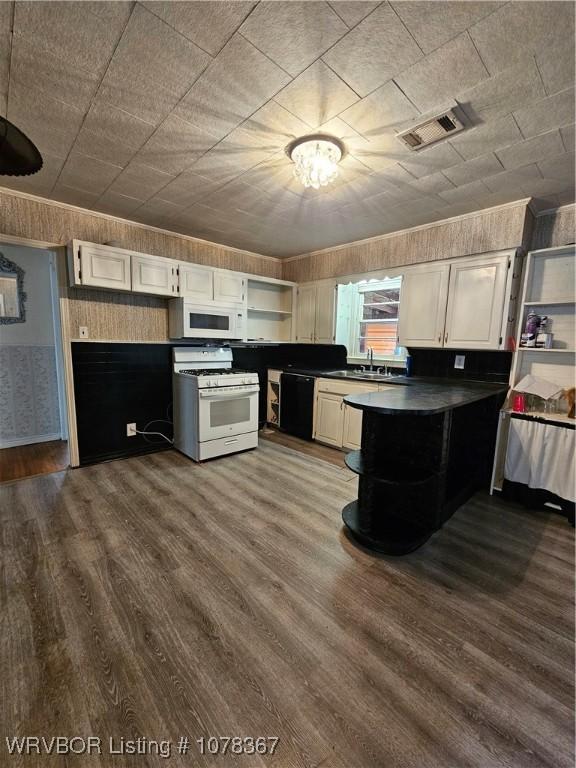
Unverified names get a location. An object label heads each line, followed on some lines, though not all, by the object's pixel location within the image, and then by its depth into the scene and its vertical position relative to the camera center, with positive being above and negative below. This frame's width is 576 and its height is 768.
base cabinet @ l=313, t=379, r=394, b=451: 3.57 -0.86
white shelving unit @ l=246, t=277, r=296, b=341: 4.53 +0.43
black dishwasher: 4.12 -0.84
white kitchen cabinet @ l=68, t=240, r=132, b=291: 2.83 +0.64
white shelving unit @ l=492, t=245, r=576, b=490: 2.60 +0.18
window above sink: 3.93 +0.30
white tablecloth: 2.38 -0.86
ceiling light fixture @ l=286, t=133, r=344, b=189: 1.94 +1.15
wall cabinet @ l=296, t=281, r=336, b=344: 4.20 +0.39
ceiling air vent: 1.72 +1.21
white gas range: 3.35 -0.74
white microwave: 3.49 +0.21
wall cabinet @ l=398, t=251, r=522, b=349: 2.75 +0.40
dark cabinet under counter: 2.00 -0.82
